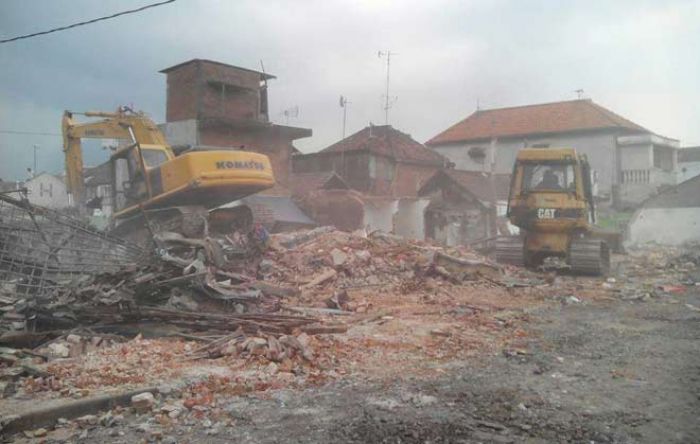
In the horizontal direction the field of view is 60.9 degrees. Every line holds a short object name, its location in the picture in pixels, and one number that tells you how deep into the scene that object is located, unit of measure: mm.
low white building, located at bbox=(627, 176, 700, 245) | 29125
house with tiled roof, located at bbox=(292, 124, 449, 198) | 31875
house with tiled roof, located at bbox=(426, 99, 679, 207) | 36406
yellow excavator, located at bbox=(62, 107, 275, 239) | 12625
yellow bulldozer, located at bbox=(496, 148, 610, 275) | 14281
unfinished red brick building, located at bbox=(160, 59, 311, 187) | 26250
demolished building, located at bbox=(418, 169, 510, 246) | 26891
